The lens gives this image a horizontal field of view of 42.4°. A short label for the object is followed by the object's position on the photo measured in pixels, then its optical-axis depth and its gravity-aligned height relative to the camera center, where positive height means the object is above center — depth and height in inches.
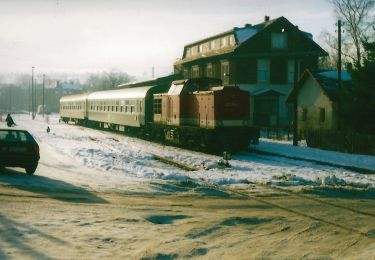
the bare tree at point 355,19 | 2124.3 +443.4
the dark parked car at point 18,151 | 600.7 -44.0
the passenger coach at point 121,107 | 1323.8 +30.2
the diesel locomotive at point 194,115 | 935.0 +4.3
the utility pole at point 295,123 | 1170.0 -13.1
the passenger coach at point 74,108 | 2127.2 +40.6
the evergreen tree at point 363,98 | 973.8 +41.7
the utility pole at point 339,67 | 1081.4 +112.4
